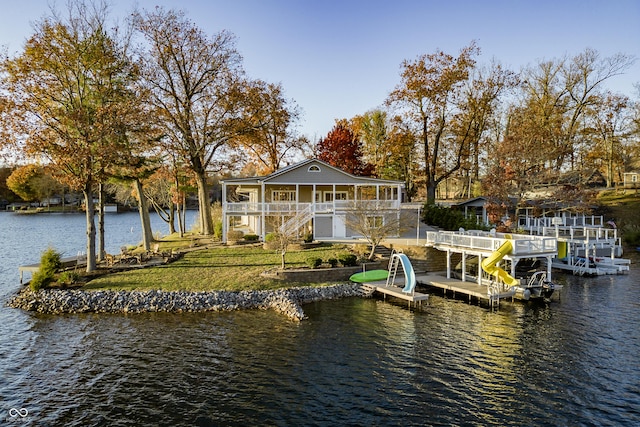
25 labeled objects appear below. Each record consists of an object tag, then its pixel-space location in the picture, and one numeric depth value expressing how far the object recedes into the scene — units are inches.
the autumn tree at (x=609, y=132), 2034.9
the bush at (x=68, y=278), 863.1
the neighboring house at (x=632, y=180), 2160.7
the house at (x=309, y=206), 1304.1
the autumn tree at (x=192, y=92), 1315.2
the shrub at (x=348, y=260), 992.5
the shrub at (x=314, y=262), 962.7
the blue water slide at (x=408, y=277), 830.5
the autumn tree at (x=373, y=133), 2447.1
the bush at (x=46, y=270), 832.4
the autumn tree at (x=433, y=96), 1724.9
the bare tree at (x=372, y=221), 1062.4
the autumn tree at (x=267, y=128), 1455.5
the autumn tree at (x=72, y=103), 879.7
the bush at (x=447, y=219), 1486.2
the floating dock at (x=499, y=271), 842.8
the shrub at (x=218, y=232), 1382.9
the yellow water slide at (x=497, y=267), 840.3
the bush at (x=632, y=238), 1528.1
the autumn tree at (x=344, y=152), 2112.5
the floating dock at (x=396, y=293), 818.8
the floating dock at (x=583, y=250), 1114.1
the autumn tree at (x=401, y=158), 1897.1
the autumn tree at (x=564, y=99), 2014.0
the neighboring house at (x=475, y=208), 1716.3
